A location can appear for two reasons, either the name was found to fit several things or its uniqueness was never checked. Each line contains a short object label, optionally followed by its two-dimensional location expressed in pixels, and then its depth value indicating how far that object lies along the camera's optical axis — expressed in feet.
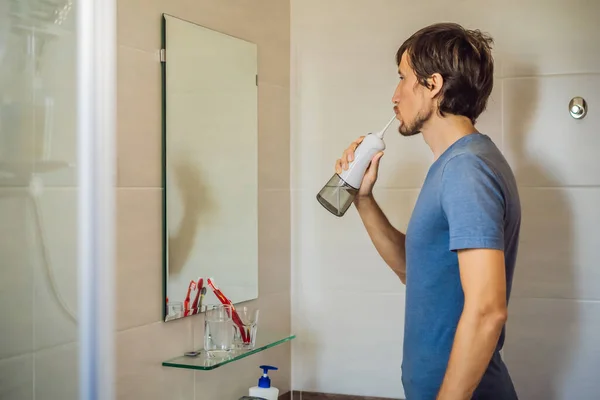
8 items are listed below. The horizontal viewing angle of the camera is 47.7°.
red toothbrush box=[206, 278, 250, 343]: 5.20
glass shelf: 4.76
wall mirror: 4.84
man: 3.73
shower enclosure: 1.97
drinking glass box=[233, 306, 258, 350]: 5.22
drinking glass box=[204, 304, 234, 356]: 5.08
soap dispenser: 5.52
